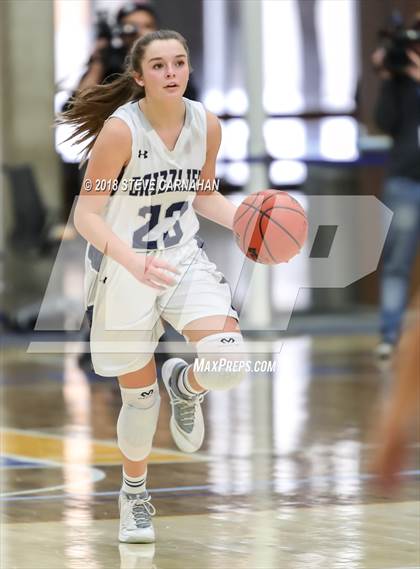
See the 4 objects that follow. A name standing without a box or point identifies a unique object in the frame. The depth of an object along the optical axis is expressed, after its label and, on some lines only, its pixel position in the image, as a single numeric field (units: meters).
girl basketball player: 10.60
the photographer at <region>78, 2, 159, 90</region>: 20.66
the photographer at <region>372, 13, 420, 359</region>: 22.72
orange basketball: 10.74
